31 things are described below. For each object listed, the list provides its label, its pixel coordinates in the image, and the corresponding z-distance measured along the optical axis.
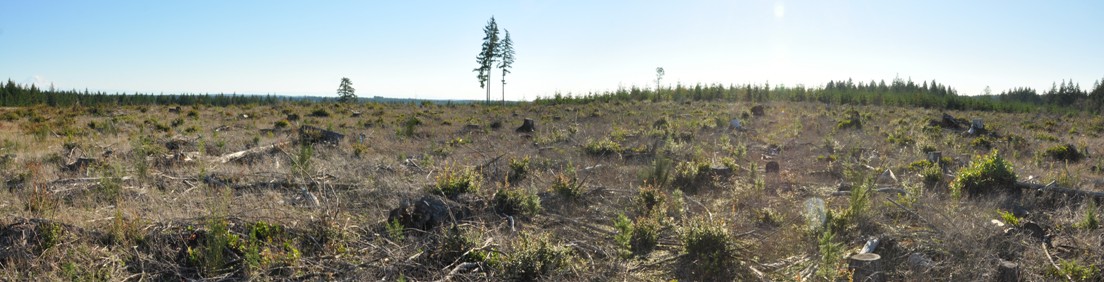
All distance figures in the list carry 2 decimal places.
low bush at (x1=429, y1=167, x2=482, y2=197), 6.35
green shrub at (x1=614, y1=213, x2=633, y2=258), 4.49
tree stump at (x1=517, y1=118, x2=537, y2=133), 16.35
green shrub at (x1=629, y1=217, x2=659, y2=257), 5.11
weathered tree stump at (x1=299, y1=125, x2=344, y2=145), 11.94
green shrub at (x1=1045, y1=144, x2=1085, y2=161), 10.28
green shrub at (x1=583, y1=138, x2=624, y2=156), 11.12
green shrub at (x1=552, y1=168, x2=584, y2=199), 6.66
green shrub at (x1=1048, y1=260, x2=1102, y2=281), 3.85
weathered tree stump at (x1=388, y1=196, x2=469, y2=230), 5.21
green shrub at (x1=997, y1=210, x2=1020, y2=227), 4.79
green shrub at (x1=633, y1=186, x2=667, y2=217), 6.22
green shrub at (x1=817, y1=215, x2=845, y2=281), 3.90
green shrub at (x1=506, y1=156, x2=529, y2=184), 8.11
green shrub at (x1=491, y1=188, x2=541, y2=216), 5.92
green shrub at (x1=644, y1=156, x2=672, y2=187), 7.56
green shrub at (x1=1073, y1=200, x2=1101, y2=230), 5.03
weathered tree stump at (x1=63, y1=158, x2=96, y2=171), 7.68
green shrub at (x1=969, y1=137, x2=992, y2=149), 12.31
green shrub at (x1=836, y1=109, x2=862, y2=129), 16.13
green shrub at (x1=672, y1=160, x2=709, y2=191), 7.96
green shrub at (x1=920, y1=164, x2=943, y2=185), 7.66
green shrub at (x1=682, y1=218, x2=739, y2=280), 4.46
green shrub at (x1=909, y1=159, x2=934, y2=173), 8.66
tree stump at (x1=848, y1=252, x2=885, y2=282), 4.16
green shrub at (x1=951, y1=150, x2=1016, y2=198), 6.82
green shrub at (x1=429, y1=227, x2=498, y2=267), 4.46
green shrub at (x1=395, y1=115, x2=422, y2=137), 14.53
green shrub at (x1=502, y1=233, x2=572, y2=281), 4.18
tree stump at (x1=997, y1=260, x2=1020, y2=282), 3.96
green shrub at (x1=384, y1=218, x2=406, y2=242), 4.67
